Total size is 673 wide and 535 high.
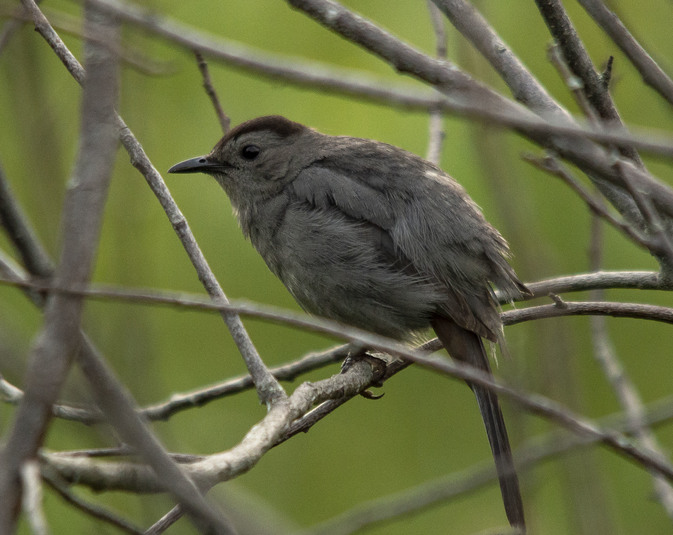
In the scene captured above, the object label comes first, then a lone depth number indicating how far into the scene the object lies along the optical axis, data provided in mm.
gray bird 8102
